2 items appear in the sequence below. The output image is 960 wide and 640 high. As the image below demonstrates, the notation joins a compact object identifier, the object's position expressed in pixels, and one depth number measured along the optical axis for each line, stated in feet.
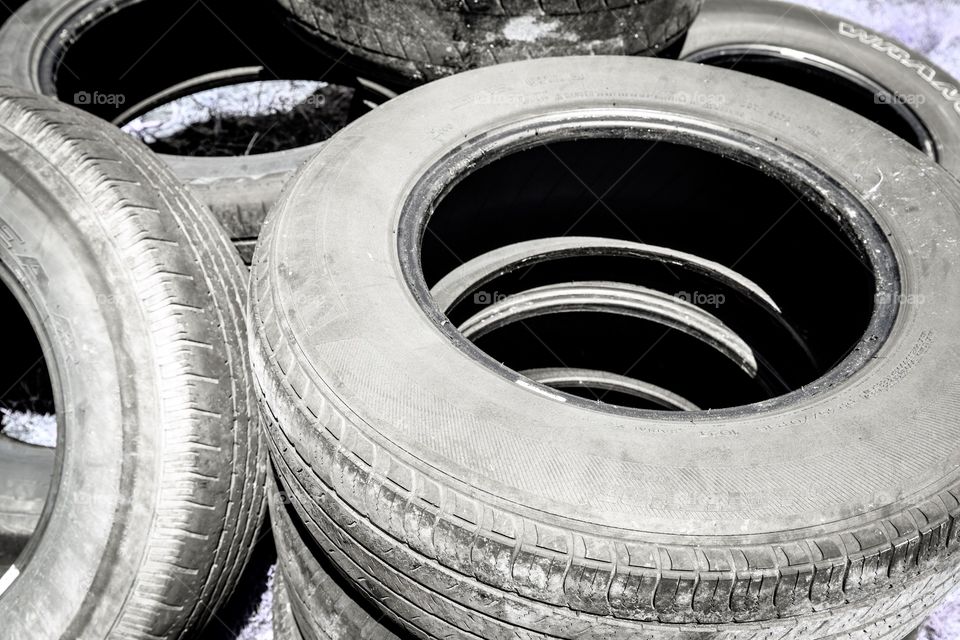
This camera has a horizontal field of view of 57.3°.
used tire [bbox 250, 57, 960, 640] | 4.77
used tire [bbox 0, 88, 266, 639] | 6.99
